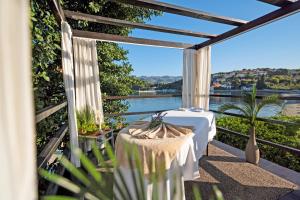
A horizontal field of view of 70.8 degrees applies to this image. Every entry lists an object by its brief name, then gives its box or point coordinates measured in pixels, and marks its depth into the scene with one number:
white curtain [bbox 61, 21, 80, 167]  2.86
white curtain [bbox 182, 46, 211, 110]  4.85
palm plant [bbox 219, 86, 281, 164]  3.11
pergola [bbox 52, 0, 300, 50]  2.67
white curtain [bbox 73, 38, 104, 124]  3.51
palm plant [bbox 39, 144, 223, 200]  0.60
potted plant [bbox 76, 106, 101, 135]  3.27
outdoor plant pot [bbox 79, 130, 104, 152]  3.15
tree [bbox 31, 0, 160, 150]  2.29
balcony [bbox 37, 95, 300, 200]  2.27
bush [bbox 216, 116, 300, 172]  3.00
